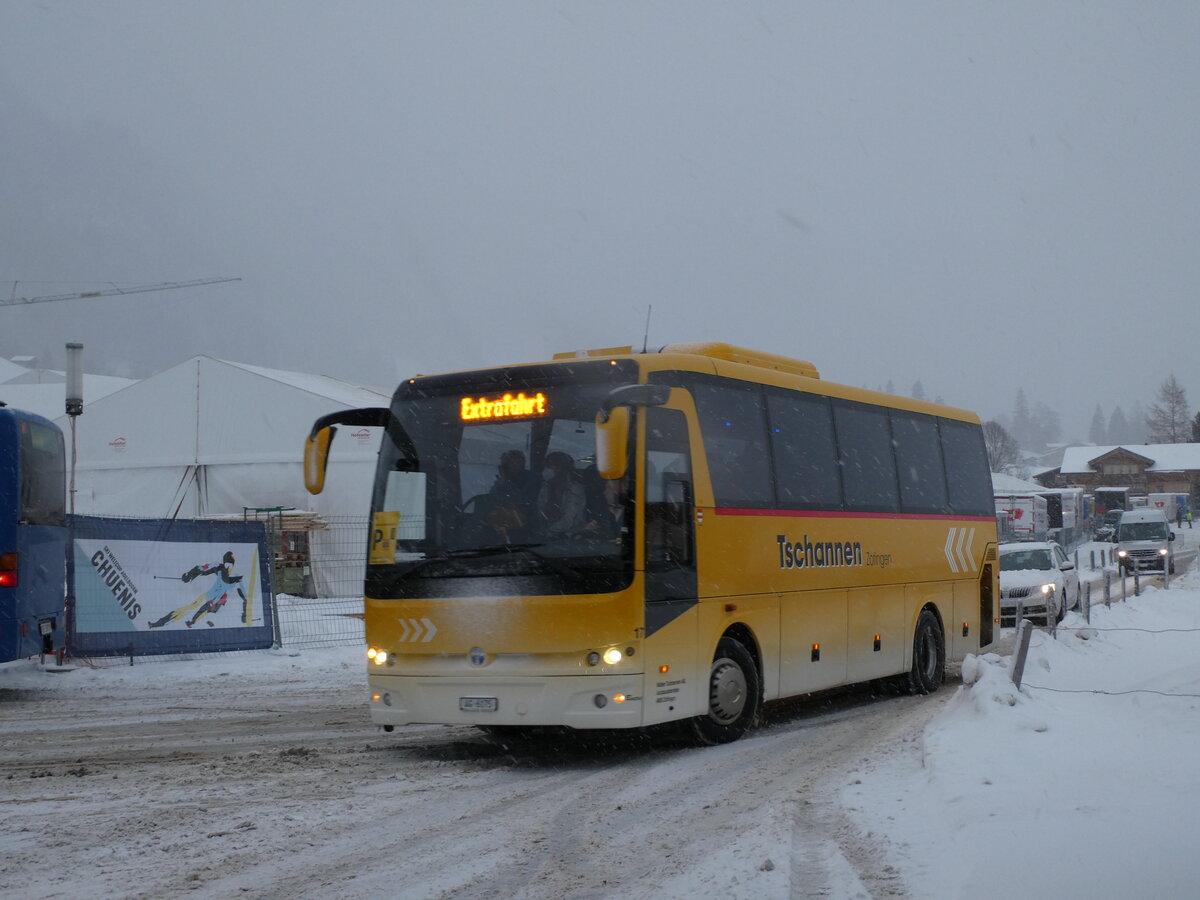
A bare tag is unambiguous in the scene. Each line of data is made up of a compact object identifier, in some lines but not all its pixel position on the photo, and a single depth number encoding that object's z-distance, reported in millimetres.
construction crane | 111625
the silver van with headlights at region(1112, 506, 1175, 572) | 42750
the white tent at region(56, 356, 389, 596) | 34219
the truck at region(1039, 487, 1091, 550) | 58656
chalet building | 119688
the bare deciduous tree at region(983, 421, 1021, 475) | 130913
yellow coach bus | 9328
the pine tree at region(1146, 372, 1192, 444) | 143000
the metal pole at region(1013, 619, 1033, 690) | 9883
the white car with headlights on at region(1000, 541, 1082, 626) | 24250
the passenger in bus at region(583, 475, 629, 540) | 9422
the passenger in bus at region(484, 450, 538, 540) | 9609
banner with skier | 16438
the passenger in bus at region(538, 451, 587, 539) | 9508
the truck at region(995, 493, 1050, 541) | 60281
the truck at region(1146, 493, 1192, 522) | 90812
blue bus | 13539
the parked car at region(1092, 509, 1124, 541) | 77312
